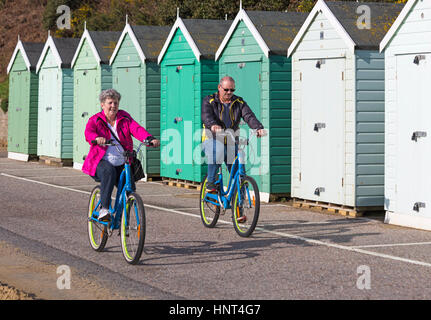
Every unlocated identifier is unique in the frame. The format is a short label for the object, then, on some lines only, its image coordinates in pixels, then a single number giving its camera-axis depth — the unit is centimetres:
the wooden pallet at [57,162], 2467
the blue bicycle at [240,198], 1052
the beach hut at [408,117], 1177
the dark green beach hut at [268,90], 1527
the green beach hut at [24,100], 2666
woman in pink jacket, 927
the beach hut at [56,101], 2455
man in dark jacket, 1104
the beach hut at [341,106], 1323
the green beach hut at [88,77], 2222
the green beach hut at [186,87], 1748
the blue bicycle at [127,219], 870
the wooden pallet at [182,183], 1772
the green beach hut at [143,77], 2000
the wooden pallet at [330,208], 1318
